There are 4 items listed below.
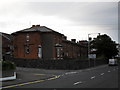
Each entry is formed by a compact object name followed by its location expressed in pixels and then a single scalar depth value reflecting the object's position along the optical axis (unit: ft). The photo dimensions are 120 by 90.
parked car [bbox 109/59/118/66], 141.34
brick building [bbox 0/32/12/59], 153.72
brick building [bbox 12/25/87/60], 129.33
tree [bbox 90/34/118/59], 192.35
